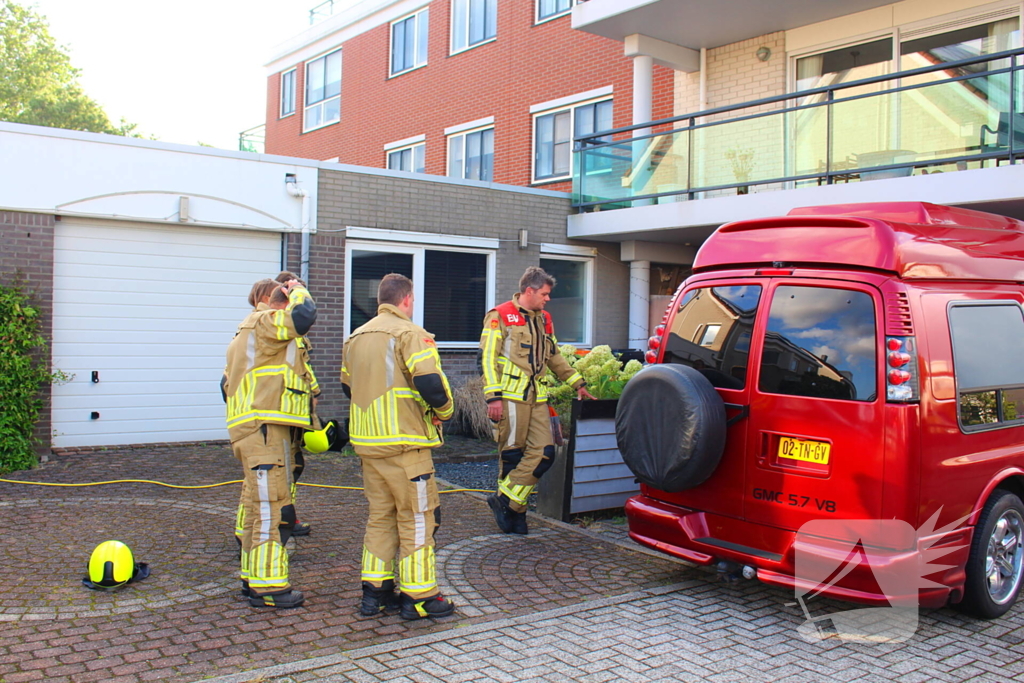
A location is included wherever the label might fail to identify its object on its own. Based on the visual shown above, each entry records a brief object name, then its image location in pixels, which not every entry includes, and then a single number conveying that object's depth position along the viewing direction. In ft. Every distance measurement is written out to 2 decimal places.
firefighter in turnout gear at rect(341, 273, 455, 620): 15.47
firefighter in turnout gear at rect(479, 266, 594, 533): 21.44
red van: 14.51
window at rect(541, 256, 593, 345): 45.01
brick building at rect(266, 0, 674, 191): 55.88
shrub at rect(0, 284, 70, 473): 28.50
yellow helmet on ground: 16.60
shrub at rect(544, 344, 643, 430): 25.48
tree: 120.16
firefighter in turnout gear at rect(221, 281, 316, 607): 16.06
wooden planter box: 22.98
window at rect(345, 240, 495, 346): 37.37
